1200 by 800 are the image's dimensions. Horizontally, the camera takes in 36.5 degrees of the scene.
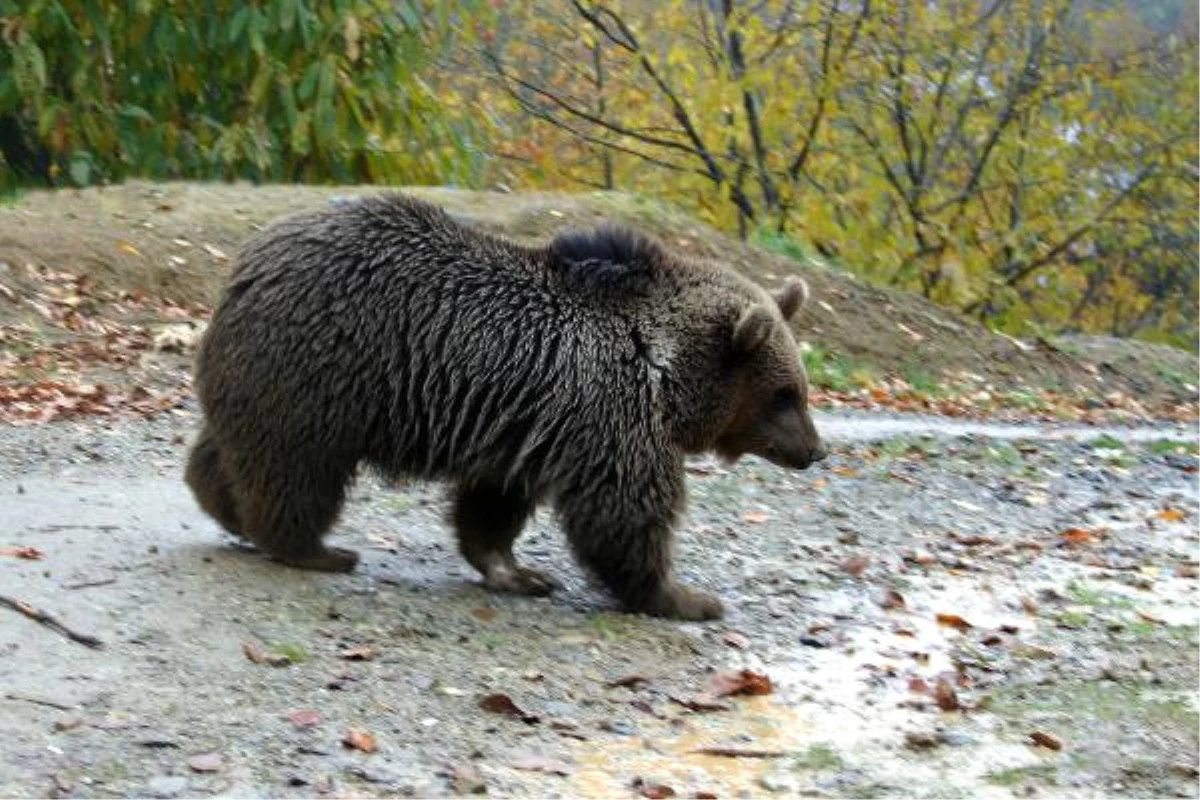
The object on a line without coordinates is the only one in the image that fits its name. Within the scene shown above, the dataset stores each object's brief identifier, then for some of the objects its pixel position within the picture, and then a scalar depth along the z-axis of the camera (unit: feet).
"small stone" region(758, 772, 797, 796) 18.90
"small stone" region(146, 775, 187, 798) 16.78
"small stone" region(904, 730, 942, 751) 20.62
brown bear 24.57
